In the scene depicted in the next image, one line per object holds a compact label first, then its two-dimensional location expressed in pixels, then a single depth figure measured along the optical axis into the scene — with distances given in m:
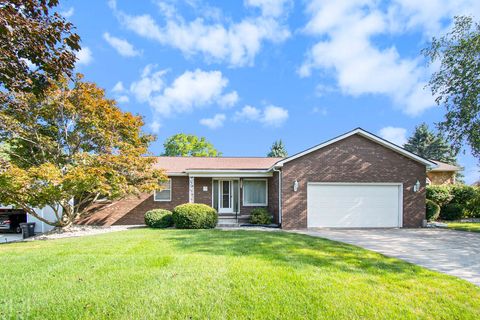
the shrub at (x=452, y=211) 18.22
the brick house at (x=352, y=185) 13.71
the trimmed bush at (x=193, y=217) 12.98
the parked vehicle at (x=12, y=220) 15.29
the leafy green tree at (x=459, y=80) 13.56
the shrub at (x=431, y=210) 15.92
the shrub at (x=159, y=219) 13.90
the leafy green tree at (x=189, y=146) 42.09
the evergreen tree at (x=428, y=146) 38.75
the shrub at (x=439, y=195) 18.42
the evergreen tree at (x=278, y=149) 42.18
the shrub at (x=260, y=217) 14.74
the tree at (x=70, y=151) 11.60
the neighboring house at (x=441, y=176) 22.89
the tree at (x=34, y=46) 4.08
